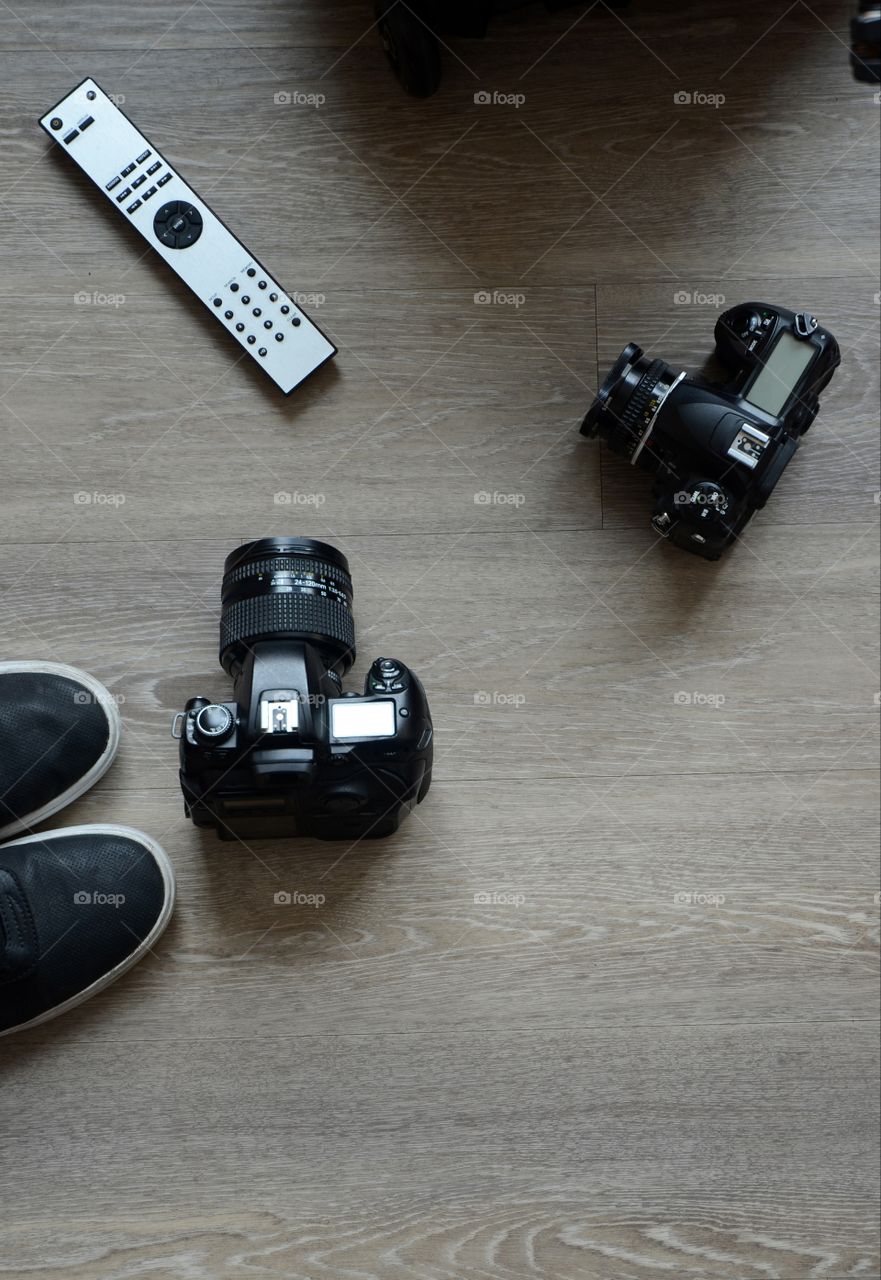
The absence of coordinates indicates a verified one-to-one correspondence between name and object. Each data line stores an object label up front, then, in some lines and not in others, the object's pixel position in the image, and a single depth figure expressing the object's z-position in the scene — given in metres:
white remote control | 1.10
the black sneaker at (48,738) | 1.06
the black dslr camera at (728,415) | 1.03
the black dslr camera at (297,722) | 0.91
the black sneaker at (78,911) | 1.04
